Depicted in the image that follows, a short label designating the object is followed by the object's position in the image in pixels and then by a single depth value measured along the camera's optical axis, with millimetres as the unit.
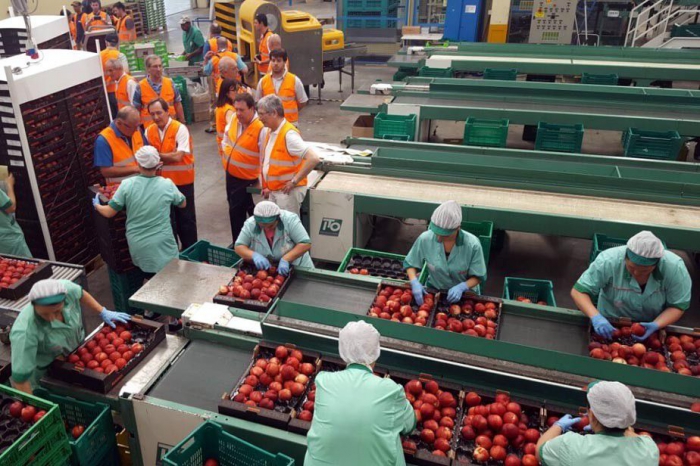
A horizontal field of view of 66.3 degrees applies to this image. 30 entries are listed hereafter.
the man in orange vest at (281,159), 4797
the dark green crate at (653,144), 6793
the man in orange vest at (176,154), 5207
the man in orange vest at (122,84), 7250
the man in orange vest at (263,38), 9281
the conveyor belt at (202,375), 3105
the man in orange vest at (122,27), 12836
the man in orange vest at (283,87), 7129
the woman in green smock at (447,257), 3611
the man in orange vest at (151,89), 6941
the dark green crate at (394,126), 7258
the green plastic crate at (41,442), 2742
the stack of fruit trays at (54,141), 5004
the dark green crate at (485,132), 7141
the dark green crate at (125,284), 4926
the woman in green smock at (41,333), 3180
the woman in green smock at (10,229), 4695
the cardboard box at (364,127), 8211
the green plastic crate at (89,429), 3094
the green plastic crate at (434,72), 9648
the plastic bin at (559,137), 7168
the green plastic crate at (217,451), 2737
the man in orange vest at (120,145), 5027
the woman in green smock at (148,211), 4383
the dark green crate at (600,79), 9172
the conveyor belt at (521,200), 4984
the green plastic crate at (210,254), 4957
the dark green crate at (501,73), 9562
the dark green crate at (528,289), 4699
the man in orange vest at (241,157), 5145
